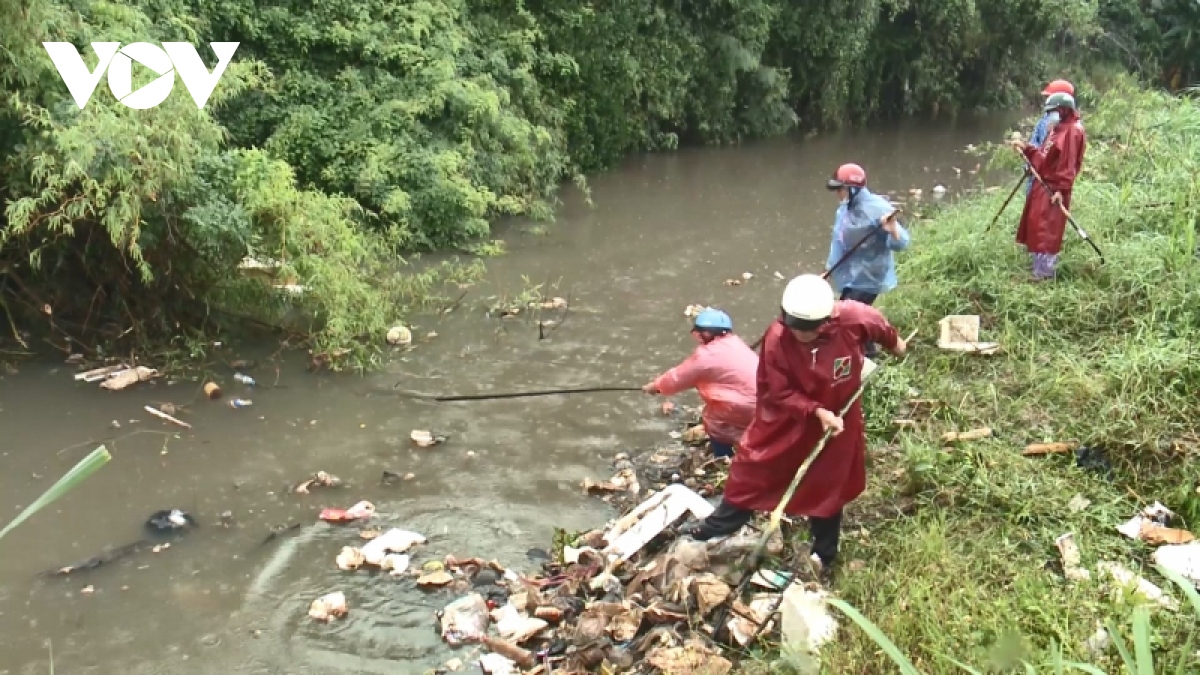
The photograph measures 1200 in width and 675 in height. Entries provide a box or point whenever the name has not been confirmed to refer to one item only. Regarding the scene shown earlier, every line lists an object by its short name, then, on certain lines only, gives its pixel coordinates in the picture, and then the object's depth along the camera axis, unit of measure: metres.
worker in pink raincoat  4.89
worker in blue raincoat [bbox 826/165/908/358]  5.76
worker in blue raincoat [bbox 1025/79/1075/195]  6.61
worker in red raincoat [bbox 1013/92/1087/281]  6.31
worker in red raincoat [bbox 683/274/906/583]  3.71
